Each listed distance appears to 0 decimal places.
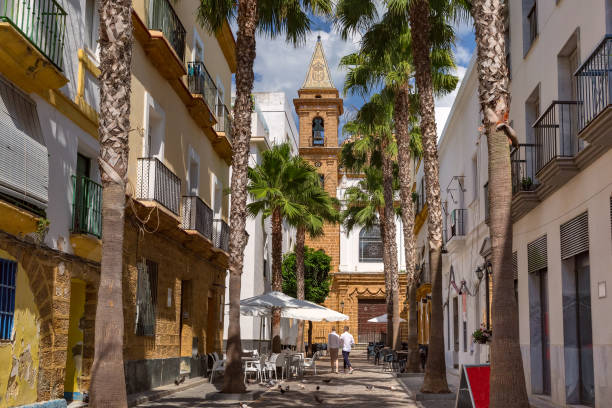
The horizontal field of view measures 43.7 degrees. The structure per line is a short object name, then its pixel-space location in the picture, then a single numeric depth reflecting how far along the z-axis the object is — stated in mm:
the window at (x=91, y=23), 14797
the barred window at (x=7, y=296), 10781
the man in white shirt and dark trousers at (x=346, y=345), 28969
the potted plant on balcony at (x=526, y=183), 15711
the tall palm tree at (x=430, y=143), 16547
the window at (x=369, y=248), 60969
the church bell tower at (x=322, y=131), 60531
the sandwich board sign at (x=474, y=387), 10992
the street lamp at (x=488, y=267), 20388
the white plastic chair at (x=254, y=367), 21531
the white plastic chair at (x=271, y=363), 22303
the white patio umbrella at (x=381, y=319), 43119
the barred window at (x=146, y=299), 17681
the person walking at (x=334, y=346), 28922
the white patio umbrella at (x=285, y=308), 25578
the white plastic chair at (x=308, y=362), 27464
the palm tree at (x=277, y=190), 30614
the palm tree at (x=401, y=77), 22438
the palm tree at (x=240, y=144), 17328
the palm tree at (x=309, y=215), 33344
